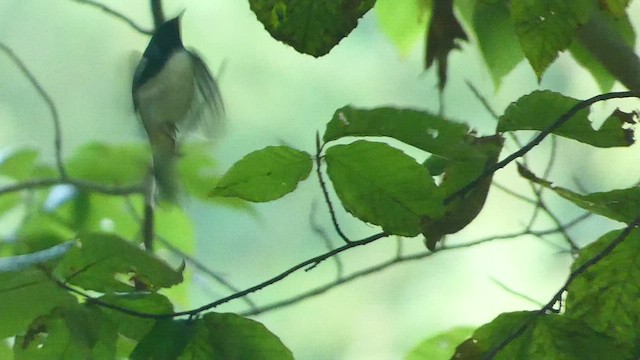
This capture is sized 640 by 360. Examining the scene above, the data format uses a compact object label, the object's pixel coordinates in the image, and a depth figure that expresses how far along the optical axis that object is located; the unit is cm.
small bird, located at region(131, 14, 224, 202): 632
